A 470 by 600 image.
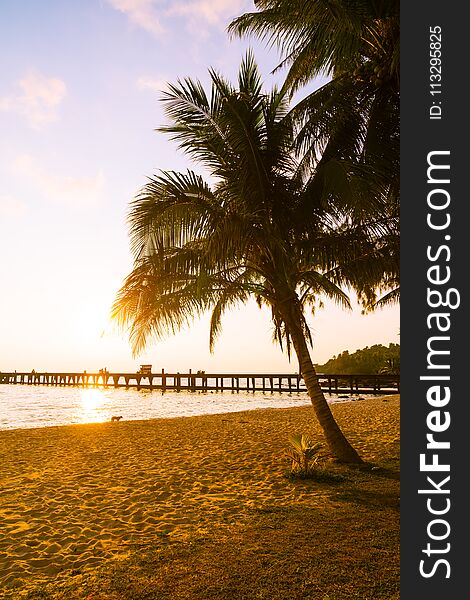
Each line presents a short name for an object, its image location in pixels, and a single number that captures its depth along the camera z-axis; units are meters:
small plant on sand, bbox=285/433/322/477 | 7.95
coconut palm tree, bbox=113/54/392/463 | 7.98
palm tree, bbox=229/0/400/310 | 6.40
